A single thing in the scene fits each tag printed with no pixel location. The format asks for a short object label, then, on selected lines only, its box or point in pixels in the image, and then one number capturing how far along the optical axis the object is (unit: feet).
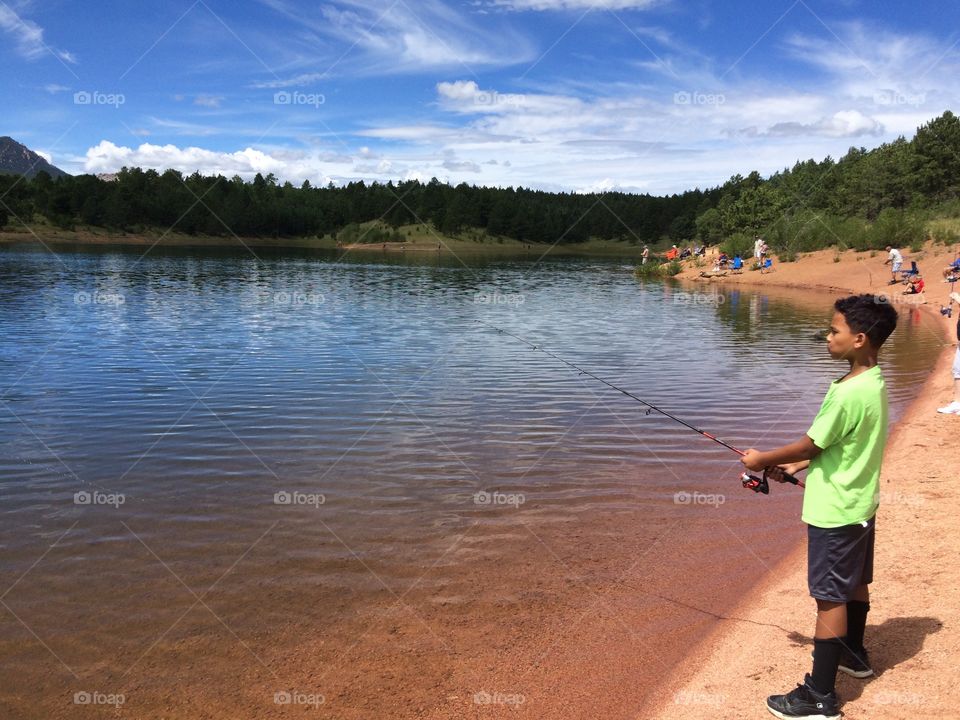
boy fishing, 14.19
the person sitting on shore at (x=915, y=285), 115.97
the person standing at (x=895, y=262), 126.52
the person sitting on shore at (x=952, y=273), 79.16
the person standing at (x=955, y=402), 39.18
